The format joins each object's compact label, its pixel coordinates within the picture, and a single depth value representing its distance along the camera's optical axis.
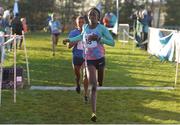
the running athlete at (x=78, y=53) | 11.12
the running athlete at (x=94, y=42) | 9.23
